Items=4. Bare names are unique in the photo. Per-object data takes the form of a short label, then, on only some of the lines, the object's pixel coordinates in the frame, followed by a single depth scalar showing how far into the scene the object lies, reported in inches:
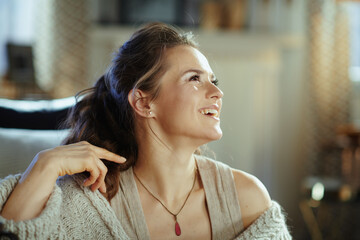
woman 48.6
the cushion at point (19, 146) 67.8
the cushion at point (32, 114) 71.2
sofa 68.3
